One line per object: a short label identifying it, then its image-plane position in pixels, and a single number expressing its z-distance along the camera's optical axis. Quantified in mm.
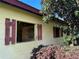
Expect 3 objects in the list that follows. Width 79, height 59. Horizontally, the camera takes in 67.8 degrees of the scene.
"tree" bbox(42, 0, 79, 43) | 3195
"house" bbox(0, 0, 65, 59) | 2561
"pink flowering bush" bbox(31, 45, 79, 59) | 2394
